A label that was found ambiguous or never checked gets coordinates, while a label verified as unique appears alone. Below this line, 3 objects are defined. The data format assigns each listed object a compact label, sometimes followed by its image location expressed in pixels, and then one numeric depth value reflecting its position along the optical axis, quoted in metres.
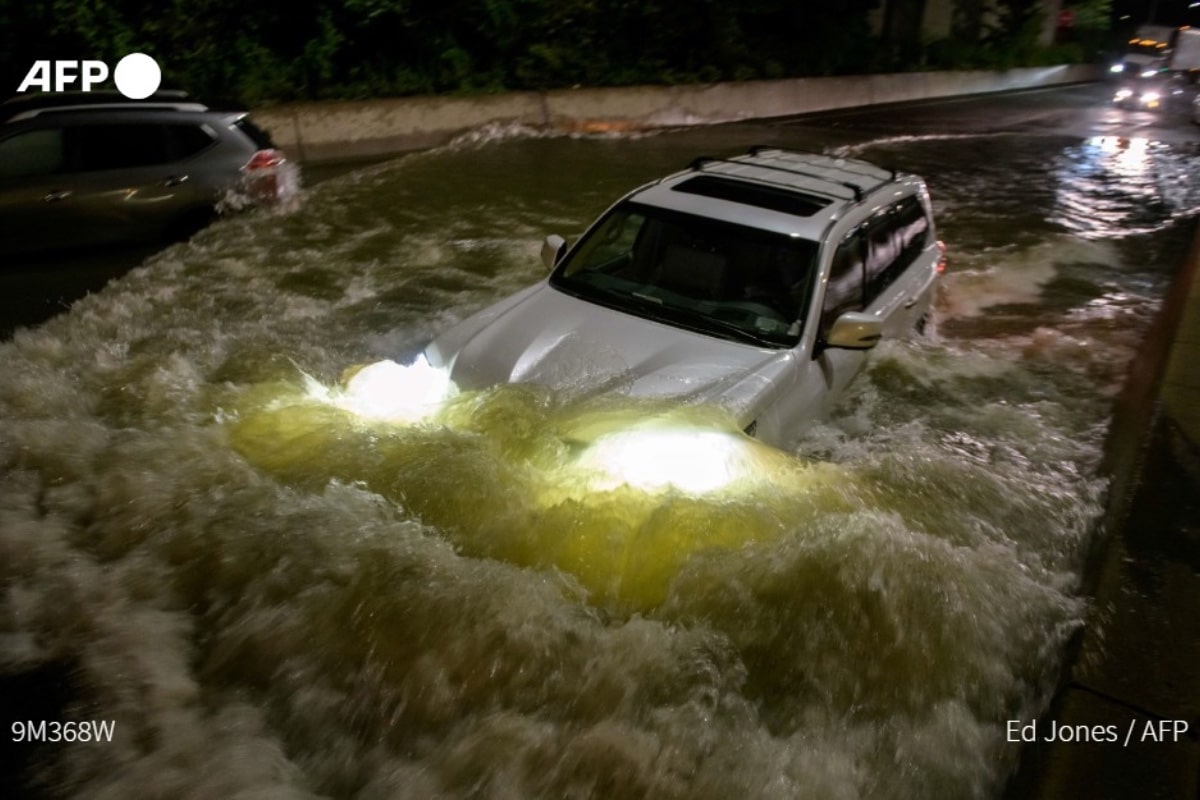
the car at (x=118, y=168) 8.30
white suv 5.11
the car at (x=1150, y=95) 28.20
